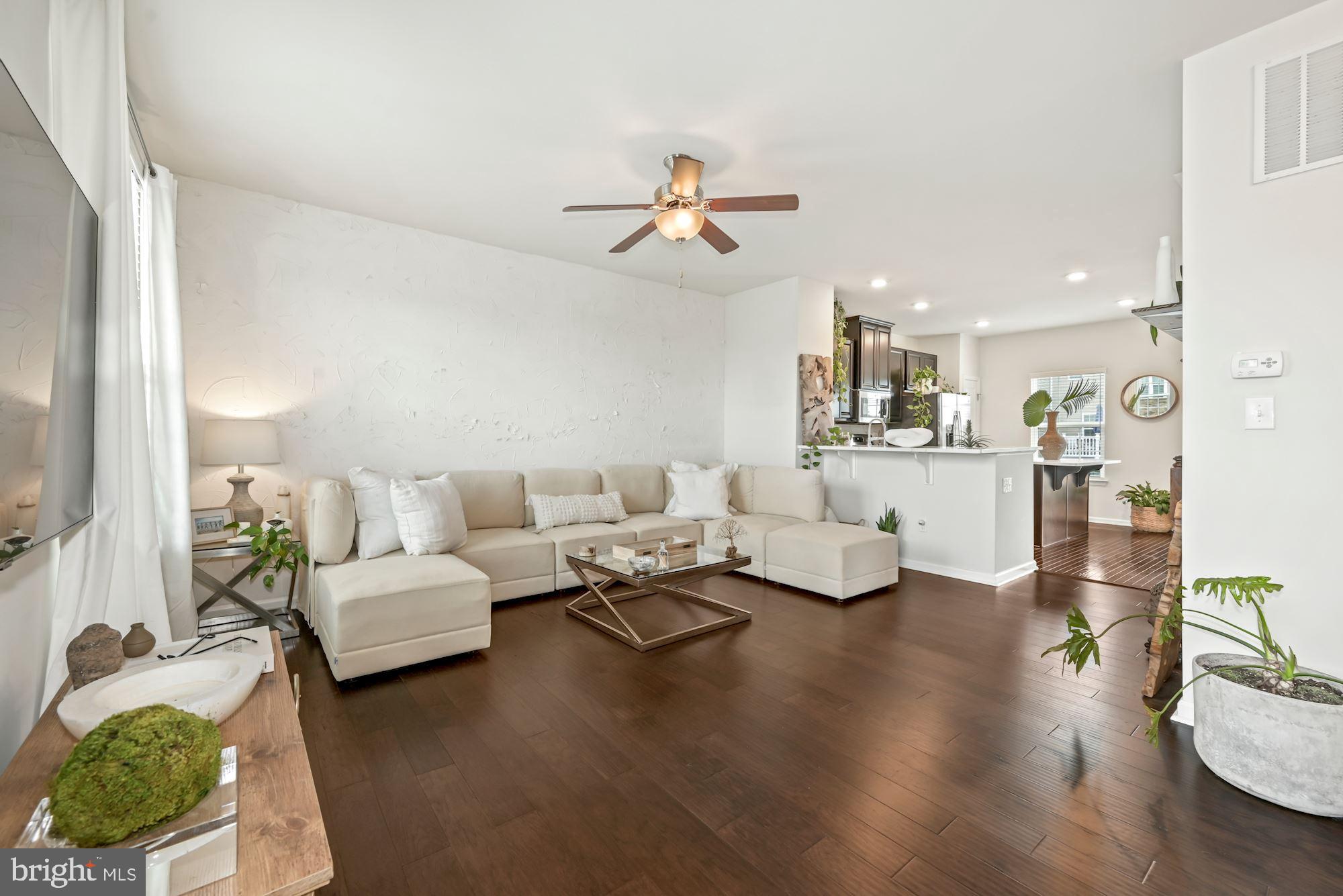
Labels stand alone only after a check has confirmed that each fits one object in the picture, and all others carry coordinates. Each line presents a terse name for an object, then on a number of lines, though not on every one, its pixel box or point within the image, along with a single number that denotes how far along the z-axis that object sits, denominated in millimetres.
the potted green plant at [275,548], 2877
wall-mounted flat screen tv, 1123
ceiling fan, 2830
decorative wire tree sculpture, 4068
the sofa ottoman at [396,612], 2596
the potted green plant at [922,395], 6777
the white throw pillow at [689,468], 5184
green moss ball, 751
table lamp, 3113
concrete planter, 1696
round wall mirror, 7047
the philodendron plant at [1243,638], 1896
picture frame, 3055
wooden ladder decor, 2467
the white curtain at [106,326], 1637
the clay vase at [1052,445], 6121
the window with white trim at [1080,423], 7605
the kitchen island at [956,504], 4371
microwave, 6797
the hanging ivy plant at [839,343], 6023
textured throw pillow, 4320
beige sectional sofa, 2680
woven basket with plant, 6504
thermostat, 2057
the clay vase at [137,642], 1425
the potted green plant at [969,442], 4962
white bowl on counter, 4926
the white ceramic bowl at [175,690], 1077
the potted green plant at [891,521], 4906
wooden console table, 786
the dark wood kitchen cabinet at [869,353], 6738
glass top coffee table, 3113
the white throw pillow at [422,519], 3359
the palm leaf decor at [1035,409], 5777
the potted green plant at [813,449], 5410
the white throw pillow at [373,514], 3340
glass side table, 2938
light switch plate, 2082
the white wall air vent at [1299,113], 1988
